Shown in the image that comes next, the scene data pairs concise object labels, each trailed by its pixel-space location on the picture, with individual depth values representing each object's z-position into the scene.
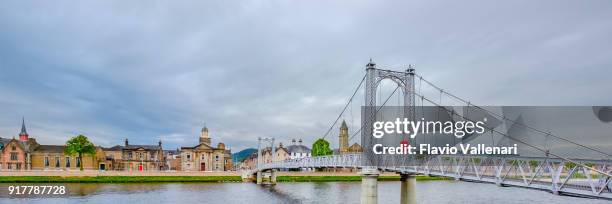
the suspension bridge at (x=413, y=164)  25.75
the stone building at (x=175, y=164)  176.94
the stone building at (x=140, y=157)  135.00
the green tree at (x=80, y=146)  111.81
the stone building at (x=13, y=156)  115.62
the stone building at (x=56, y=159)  120.00
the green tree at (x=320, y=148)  137.62
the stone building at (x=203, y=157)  132.25
